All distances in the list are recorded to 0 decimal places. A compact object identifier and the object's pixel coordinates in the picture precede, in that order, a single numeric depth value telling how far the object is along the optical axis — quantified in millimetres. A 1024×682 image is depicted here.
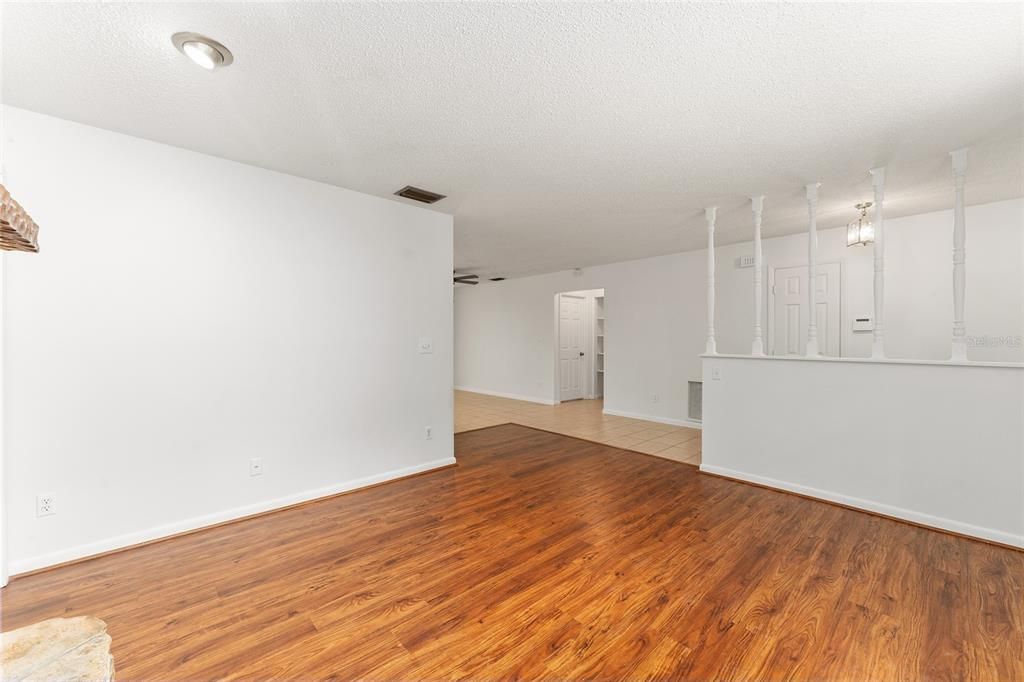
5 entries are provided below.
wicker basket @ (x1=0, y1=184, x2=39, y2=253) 1045
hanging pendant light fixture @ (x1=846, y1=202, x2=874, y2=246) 3493
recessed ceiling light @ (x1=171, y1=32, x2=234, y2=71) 1676
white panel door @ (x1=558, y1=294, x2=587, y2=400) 7836
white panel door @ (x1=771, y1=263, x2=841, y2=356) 4660
